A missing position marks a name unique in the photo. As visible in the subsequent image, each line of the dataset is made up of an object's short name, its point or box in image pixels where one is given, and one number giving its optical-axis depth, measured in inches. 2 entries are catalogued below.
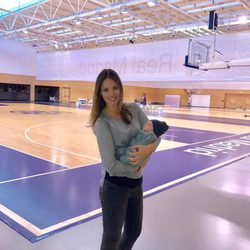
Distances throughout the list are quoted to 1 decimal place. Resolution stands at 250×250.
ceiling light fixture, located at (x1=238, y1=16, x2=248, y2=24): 498.3
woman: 60.2
